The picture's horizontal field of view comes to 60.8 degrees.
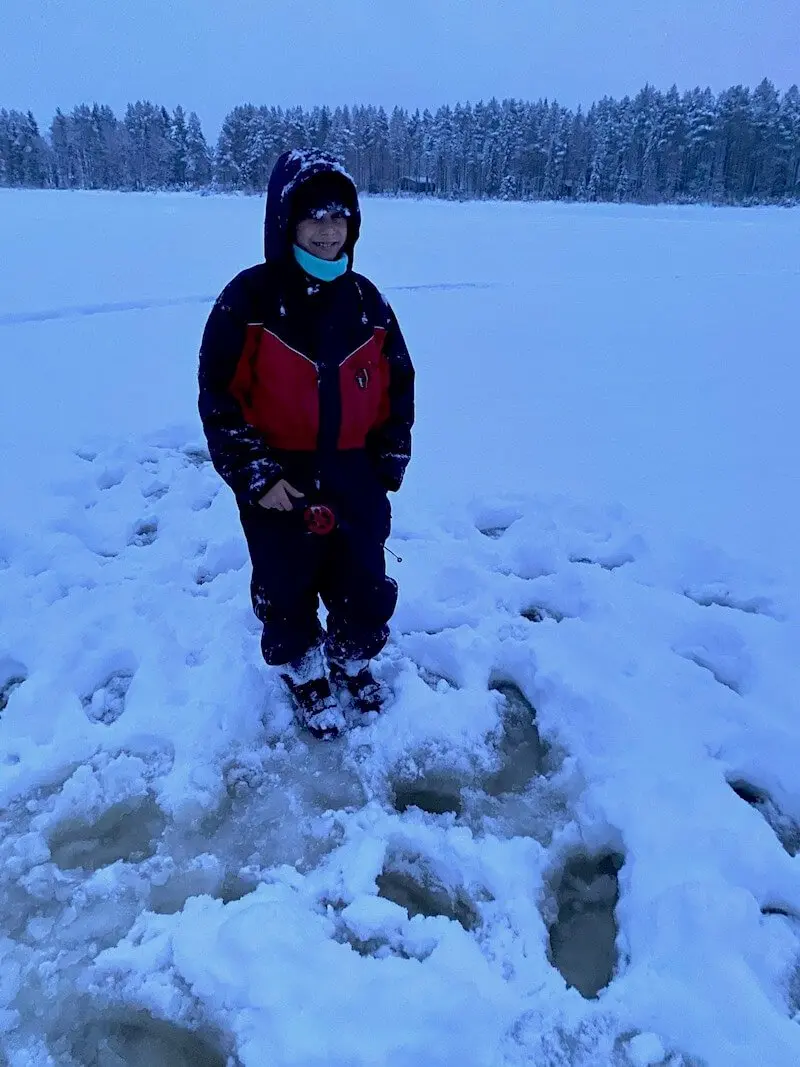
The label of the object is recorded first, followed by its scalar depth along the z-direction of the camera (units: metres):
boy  1.84
